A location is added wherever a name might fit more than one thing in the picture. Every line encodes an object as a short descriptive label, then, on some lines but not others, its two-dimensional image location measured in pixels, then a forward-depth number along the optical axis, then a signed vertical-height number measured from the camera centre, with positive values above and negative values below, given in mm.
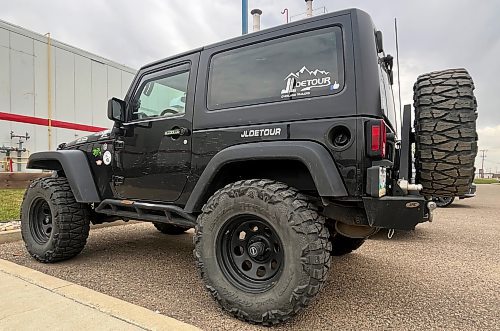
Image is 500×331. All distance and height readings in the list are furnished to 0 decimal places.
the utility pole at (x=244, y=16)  9228 +3906
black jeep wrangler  2312 +101
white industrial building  9016 +2257
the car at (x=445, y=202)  9071 -928
